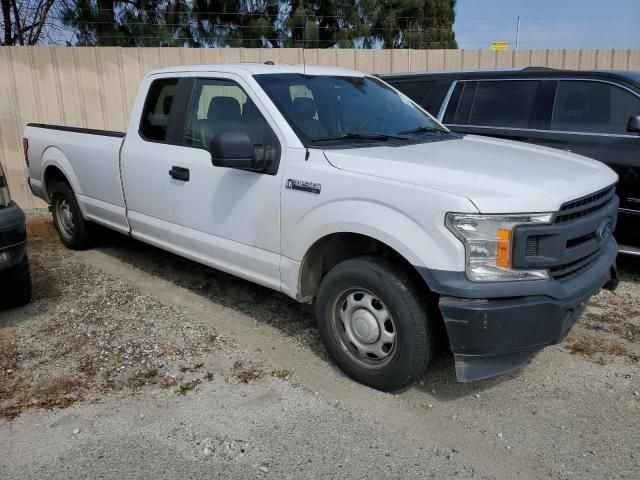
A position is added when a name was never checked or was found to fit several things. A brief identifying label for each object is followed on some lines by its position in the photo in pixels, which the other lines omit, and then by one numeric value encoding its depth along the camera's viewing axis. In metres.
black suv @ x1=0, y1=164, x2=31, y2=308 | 4.37
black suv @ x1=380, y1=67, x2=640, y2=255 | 5.18
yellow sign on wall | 10.59
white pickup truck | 3.06
